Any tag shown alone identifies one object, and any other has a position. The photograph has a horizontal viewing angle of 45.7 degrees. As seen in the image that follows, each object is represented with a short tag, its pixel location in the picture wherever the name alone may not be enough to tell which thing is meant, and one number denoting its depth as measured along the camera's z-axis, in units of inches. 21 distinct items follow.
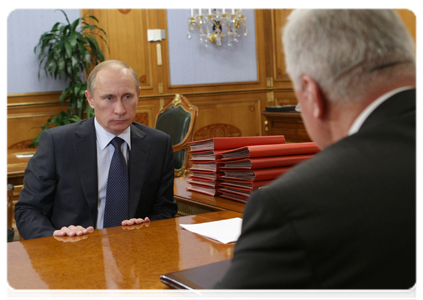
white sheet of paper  58.5
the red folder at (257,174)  76.9
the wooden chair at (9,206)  102.8
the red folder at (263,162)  77.2
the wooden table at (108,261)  43.5
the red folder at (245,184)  76.9
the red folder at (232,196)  78.7
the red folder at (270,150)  77.8
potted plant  228.2
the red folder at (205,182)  84.7
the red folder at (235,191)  78.1
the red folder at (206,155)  84.0
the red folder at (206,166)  84.4
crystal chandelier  276.8
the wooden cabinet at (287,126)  205.8
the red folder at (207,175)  84.6
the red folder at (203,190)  85.4
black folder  41.2
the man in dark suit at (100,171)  82.4
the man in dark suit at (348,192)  25.8
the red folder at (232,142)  84.7
